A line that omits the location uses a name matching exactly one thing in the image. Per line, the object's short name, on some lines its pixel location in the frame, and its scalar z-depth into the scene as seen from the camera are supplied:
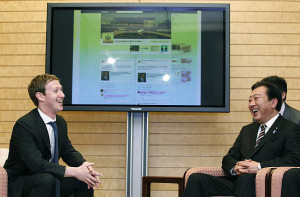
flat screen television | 4.37
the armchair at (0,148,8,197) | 2.94
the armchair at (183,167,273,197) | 2.97
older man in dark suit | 3.31
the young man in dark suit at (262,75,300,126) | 3.73
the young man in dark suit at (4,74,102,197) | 3.04
